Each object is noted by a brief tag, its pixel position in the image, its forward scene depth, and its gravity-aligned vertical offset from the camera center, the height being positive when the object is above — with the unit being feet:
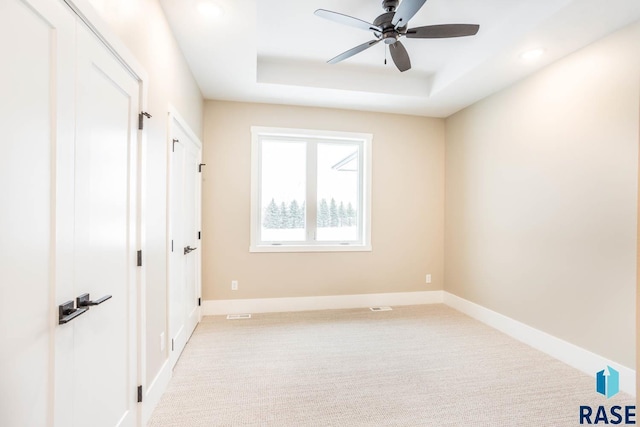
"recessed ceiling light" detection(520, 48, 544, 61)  8.39 +4.71
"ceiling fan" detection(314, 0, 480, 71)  6.70 +4.53
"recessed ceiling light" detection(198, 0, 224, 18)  6.77 +4.86
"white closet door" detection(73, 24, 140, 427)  3.96 -0.31
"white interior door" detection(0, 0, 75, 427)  2.76 +0.20
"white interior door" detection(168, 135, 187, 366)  7.95 -1.26
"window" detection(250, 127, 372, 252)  13.11 +1.16
